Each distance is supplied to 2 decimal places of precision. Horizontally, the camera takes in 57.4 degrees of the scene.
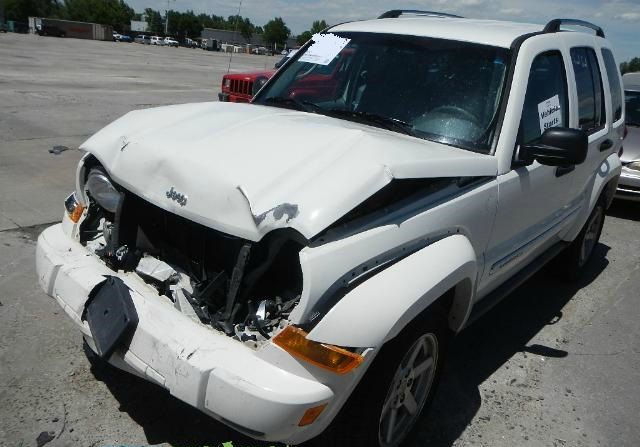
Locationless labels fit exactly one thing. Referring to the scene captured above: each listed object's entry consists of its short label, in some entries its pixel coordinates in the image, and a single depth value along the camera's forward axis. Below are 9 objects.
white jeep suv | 2.08
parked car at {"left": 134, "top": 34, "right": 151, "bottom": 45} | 83.86
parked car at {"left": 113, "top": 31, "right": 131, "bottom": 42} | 77.96
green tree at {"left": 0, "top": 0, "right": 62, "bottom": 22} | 91.44
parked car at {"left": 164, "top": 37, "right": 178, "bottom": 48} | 78.88
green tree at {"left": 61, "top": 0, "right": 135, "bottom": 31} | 103.38
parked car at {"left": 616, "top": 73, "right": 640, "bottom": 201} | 7.48
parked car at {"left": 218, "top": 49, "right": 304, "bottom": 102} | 9.99
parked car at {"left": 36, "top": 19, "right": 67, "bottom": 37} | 68.44
